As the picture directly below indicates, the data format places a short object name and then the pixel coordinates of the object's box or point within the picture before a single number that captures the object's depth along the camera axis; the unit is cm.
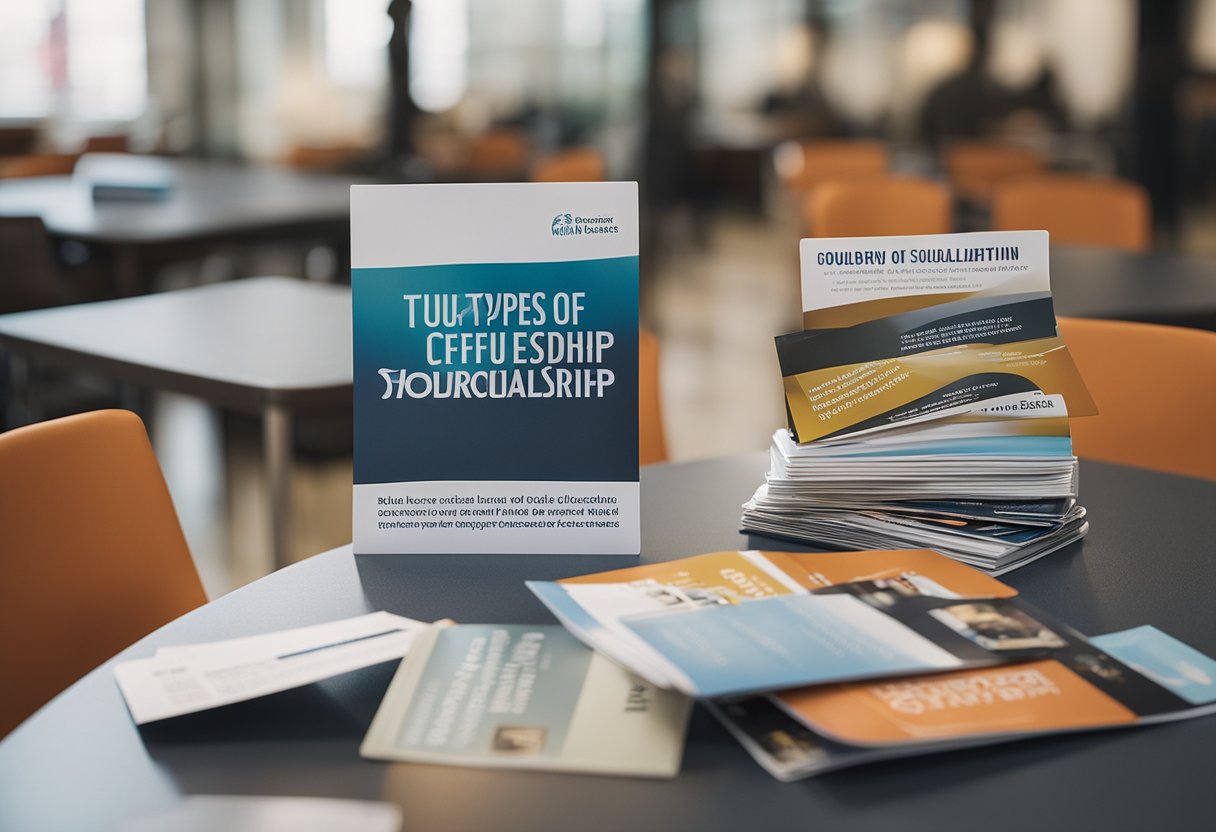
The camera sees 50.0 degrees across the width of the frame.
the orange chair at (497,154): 912
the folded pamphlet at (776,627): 92
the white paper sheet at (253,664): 95
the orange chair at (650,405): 196
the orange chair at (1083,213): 443
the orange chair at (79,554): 133
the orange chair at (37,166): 590
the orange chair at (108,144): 779
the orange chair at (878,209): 462
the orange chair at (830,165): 679
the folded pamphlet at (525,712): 88
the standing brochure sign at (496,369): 127
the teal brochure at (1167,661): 98
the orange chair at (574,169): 476
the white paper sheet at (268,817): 63
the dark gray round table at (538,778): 82
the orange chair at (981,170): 757
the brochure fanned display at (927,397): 131
